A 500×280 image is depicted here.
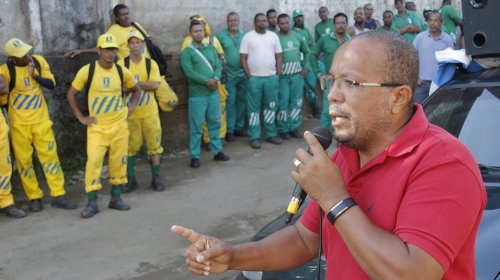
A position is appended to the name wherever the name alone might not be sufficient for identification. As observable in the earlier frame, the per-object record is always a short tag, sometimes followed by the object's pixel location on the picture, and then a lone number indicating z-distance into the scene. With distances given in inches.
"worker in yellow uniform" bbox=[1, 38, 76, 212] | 265.1
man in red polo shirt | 63.7
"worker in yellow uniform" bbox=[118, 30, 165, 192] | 297.3
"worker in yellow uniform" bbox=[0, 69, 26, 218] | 259.3
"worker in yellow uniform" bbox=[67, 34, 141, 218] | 264.1
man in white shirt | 385.1
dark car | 128.6
